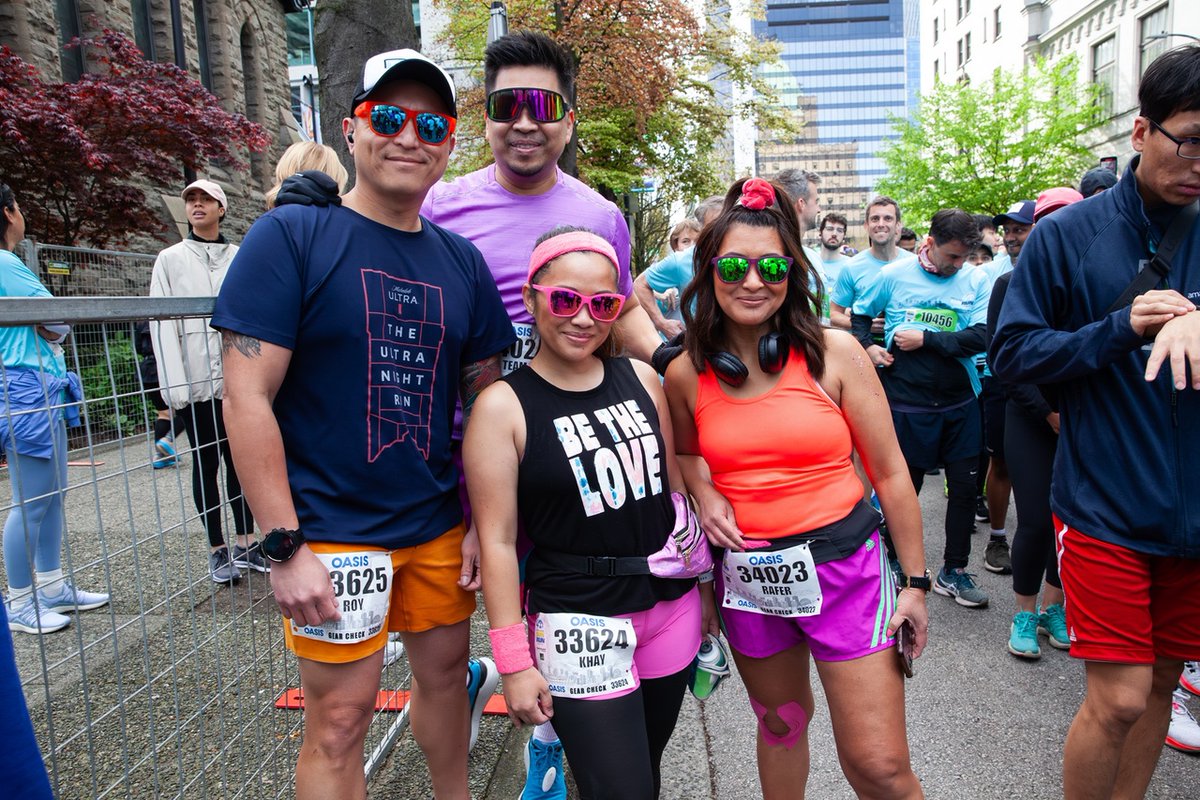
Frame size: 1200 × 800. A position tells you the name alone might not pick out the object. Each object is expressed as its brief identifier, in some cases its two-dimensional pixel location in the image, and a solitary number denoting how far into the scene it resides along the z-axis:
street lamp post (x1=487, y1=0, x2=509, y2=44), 7.28
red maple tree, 9.24
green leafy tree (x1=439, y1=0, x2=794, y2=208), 17.27
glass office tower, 161.12
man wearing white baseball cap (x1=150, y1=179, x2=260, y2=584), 2.08
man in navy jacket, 2.08
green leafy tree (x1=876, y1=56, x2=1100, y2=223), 30.27
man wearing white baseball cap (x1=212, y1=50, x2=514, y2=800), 1.82
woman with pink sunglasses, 1.98
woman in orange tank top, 2.07
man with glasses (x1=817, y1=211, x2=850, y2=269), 7.59
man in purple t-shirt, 2.51
